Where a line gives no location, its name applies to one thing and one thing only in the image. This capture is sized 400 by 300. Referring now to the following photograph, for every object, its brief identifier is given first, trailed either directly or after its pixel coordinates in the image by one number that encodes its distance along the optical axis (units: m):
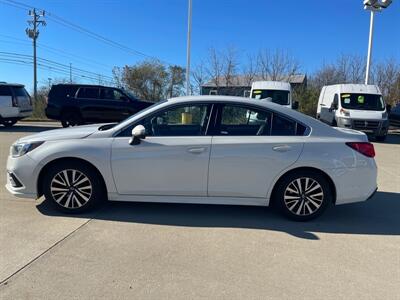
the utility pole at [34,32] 42.94
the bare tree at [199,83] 32.81
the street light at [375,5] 20.26
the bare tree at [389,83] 31.30
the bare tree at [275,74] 34.18
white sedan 5.05
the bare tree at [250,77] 34.69
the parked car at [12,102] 16.95
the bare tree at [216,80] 33.29
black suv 17.14
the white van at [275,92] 18.64
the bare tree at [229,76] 32.84
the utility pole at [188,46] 24.09
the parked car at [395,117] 20.95
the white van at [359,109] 16.27
